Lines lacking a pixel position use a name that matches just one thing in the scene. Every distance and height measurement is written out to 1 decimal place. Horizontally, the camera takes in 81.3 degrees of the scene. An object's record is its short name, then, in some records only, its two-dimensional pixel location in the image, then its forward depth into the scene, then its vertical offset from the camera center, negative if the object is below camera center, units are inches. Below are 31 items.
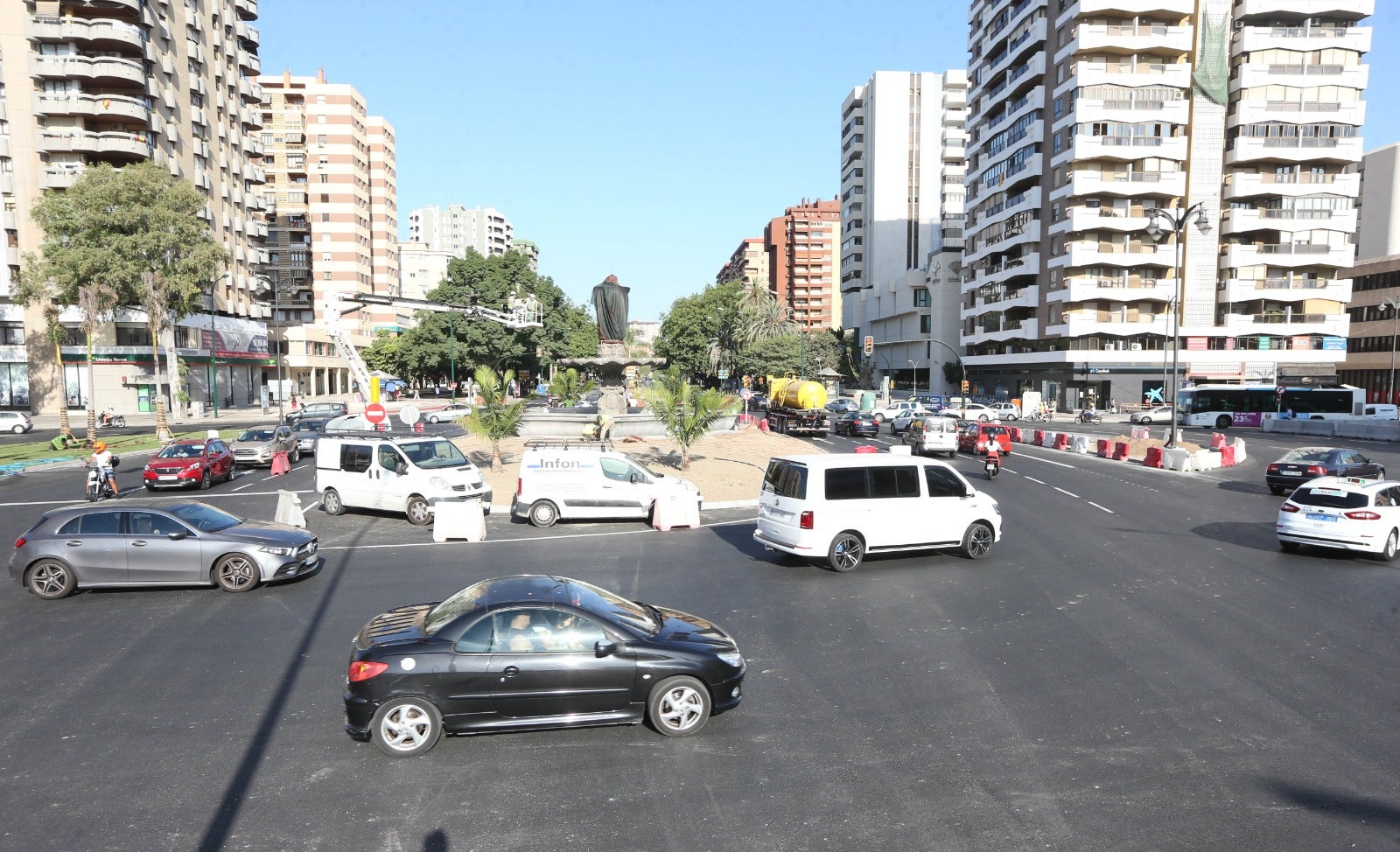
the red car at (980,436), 1247.5 -109.5
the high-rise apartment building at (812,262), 6053.2 +810.8
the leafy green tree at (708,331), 3791.8 +189.5
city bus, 2039.9 -84.6
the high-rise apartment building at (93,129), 2117.4 +661.7
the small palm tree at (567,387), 2015.3 -41.4
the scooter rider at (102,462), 864.9 -97.4
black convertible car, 278.5 -105.1
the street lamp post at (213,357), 2299.2 +38.6
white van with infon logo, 730.2 -105.6
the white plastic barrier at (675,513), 716.7 -126.1
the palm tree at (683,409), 983.0 -46.0
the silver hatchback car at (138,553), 489.1 -110.9
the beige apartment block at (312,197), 3604.8 +772.9
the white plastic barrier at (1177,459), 1212.5 -133.1
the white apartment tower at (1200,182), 2549.2 +600.6
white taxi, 571.8 -104.3
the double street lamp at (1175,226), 1182.0 +210.4
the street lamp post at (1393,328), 2571.4 +143.3
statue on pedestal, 1438.2 +111.0
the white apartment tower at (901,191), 4121.6 +959.9
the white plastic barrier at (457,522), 666.2 -123.9
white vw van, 535.8 -94.3
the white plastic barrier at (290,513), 690.8 -120.4
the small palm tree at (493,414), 998.4 -53.1
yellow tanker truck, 1742.1 -86.7
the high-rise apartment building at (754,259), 7495.1 +1032.6
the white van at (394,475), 749.9 -97.7
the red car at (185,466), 946.7 -113.2
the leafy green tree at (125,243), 1584.6 +251.8
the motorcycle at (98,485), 865.5 -122.3
